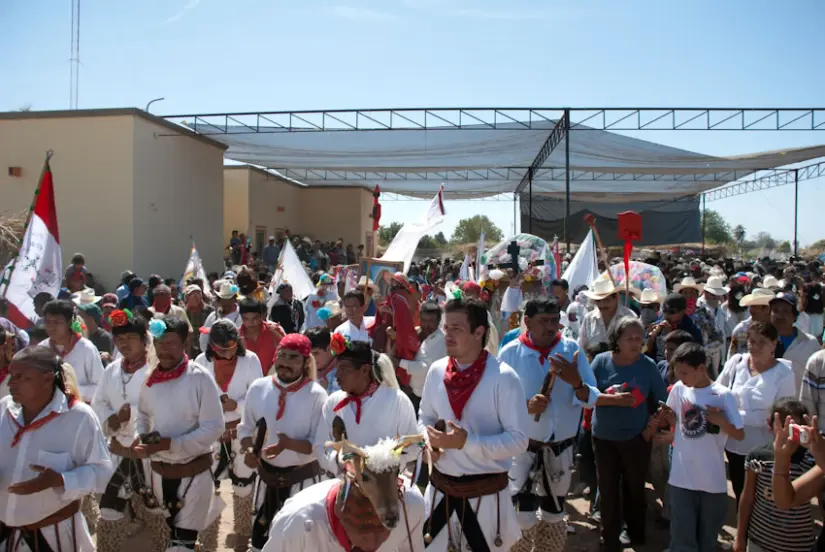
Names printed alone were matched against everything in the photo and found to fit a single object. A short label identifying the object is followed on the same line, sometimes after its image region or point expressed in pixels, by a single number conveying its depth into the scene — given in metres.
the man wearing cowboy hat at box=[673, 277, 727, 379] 6.92
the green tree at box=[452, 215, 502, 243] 63.94
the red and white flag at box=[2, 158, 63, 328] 5.20
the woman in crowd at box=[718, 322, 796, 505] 4.62
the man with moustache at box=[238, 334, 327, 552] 3.91
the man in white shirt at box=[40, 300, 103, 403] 4.84
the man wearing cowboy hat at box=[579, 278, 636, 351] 6.01
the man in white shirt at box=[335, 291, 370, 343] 6.49
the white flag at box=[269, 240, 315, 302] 10.31
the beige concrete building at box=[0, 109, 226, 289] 14.23
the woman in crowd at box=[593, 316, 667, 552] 4.48
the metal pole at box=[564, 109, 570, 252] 15.24
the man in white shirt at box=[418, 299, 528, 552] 3.28
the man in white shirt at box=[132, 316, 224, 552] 3.95
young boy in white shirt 4.05
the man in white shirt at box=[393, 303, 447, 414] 6.11
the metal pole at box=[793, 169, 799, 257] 29.88
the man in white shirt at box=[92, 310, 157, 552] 4.12
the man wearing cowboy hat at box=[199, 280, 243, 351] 6.94
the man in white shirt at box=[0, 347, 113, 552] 3.08
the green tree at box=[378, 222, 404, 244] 44.85
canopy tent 16.64
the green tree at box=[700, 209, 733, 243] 73.02
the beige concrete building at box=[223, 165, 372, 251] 23.53
